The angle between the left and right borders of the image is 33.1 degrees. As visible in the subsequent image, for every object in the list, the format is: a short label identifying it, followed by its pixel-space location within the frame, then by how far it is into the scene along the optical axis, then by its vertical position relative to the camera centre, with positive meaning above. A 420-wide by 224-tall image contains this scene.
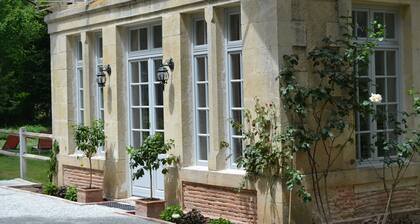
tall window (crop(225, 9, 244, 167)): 10.12 +0.39
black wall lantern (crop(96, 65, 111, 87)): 13.12 +0.57
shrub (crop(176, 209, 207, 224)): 10.20 -1.66
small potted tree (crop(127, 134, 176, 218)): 10.70 -0.87
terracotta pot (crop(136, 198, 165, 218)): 10.66 -1.56
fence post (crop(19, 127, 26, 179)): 17.12 -1.09
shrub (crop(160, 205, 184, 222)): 10.37 -1.61
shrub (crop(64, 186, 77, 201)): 13.20 -1.65
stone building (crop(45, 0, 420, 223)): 9.29 +0.36
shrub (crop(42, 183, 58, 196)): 14.04 -1.66
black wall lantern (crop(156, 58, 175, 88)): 11.21 +0.54
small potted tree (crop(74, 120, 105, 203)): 12.75 -0.63
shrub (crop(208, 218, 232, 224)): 9.68 -1.62
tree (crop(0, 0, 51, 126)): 28.33 +2.09
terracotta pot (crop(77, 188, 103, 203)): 12.59 -1.59
